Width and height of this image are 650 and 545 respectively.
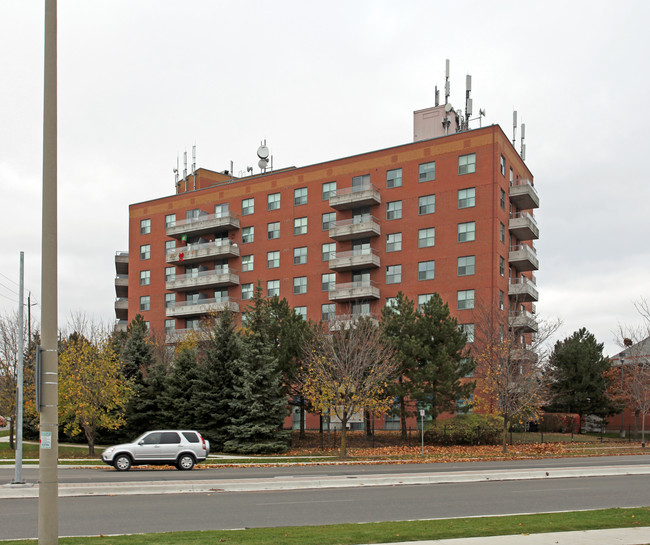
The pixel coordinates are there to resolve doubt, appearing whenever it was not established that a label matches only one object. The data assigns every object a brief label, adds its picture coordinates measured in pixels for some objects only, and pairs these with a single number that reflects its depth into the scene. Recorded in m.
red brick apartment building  57.12
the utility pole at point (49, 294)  8.10
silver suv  28.44
